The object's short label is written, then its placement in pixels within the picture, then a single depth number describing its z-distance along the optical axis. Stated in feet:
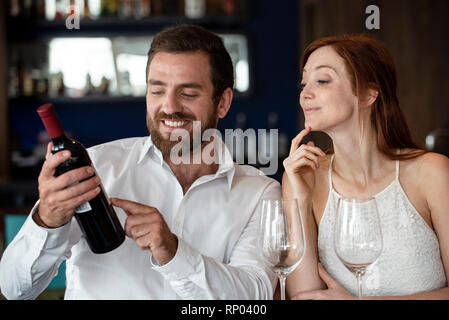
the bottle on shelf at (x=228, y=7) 11.68
